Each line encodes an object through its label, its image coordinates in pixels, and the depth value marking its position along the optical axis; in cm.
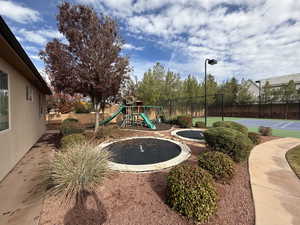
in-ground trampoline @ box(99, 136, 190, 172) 388
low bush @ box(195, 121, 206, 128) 1005
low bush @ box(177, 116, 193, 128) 995
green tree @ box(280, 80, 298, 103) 1804
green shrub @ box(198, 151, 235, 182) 287
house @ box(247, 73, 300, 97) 2686
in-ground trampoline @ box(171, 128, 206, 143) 635
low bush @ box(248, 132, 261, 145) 607
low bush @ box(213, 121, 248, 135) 580
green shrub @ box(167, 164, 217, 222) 196
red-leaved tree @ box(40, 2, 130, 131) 578
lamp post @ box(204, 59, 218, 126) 847
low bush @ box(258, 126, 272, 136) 769
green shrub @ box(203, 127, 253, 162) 362
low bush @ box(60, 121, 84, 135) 606
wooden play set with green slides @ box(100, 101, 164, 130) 1082
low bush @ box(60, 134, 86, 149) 455
